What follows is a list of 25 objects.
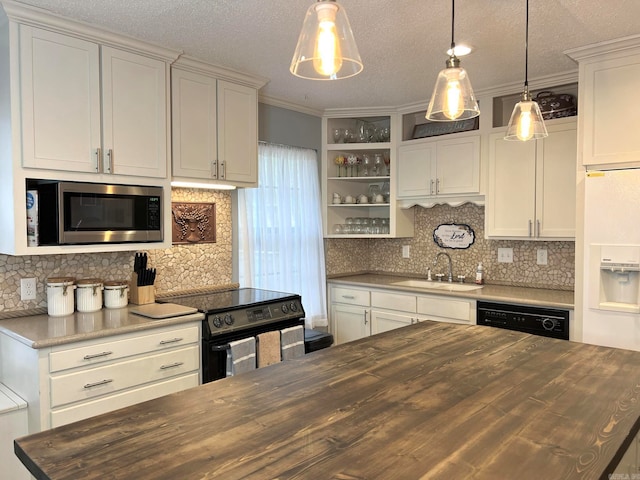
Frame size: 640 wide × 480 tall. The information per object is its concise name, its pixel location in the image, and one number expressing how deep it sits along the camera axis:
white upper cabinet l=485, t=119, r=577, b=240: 3.21
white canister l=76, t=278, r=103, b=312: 2.69
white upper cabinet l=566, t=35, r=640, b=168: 2.61
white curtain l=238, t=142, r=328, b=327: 3.73
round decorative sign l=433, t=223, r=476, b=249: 4.13
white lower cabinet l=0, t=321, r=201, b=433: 2.14
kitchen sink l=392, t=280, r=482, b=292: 3.75
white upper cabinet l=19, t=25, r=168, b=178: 2.31
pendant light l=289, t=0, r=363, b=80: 1.24
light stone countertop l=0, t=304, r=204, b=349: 2.17
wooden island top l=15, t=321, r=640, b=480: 1.00
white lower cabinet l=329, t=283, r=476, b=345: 3.54
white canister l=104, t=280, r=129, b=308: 2.81
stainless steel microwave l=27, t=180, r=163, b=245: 2.41
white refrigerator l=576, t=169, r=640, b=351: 2.53
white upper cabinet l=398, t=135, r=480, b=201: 3.74
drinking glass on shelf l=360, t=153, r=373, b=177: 4.43
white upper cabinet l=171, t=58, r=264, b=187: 2.97
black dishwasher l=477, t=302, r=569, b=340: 3.00
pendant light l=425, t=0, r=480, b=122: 1.68
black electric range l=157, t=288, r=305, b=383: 2.75
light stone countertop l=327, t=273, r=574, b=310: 3.11
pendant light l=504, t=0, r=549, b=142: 1.97
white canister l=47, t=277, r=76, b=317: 2.59
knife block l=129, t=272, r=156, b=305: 2.96
